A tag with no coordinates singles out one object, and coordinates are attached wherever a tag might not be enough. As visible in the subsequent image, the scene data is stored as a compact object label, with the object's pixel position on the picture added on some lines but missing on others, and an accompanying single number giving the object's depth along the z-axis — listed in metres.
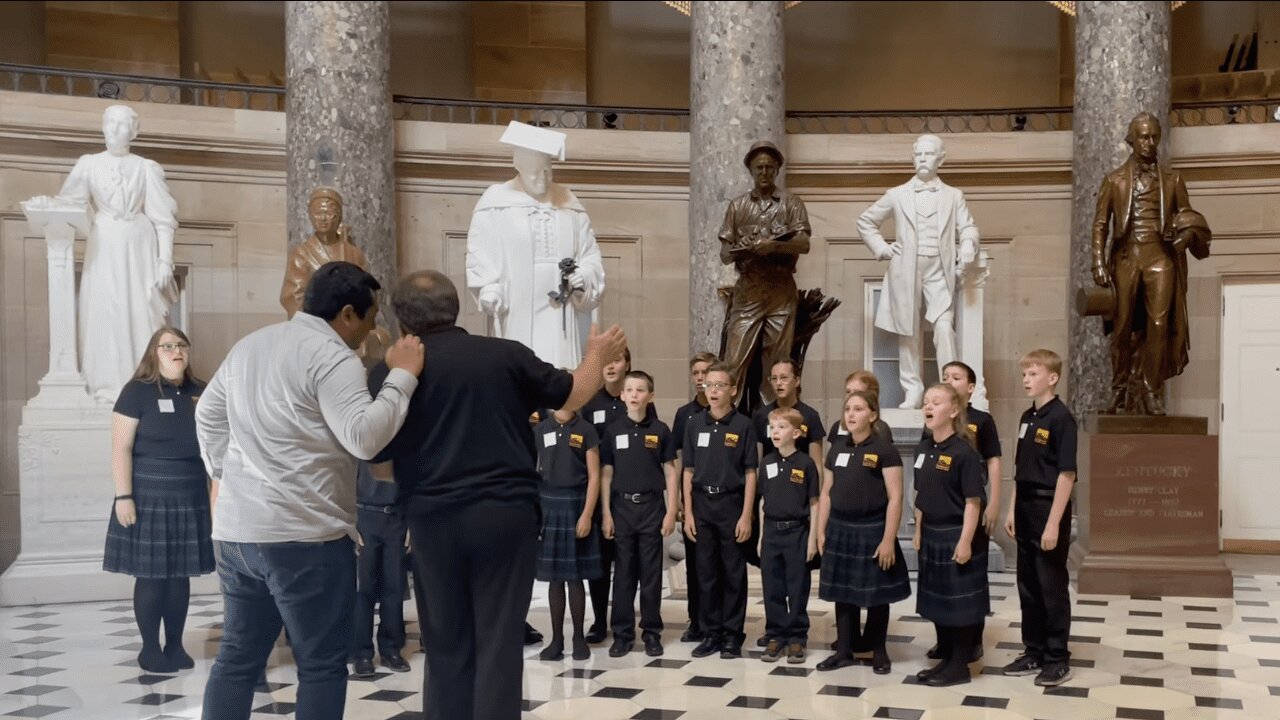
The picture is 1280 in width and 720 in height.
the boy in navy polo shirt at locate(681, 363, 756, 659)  6.31
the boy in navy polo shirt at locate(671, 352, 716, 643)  6.57
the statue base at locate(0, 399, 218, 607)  8.23
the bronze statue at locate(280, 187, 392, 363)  7.49
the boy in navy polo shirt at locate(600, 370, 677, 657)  6.38
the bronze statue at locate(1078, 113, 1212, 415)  8.31
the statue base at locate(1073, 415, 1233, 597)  8.22
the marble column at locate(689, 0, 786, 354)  10.52
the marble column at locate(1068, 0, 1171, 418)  10.59
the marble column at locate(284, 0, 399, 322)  10.09
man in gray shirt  3.74
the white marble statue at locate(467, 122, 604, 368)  8.40
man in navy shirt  3.74
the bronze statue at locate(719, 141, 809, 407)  7.93
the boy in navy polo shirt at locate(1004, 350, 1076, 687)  5.82
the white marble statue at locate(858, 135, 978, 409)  9.63
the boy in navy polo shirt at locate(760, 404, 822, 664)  6.11
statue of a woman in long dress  8.49
